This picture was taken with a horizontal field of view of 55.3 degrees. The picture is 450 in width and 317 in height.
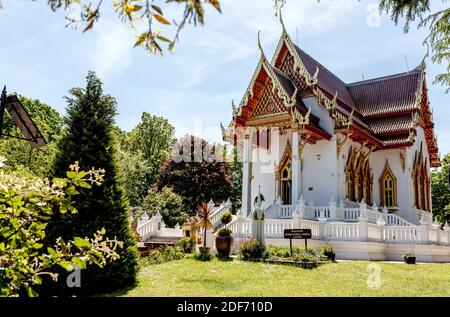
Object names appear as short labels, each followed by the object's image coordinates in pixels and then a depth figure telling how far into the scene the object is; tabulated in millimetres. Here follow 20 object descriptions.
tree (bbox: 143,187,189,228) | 31719
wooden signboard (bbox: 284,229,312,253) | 13867
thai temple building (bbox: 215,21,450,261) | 16547
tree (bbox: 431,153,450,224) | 41312
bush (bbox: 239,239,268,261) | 13531
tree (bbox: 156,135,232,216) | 39406
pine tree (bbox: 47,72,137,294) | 8438
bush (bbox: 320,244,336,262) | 14203
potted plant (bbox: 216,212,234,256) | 14359
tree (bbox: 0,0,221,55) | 1712
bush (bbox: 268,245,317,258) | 13312
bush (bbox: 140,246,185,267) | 13211
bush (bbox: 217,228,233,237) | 14672
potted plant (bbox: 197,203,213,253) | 15680
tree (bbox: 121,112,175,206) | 45188
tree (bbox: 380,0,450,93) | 6062
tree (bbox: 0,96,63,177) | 31722
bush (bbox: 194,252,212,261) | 13536
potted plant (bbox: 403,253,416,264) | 14535
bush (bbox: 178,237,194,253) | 16281
